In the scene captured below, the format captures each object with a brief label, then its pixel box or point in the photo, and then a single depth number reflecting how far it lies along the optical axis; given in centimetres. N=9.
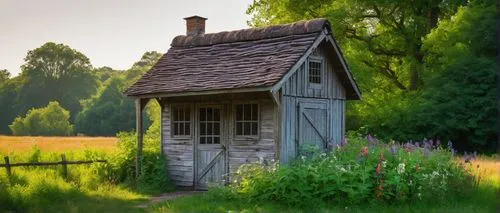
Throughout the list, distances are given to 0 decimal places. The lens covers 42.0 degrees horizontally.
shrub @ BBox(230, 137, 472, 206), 1458
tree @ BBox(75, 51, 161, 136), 7000
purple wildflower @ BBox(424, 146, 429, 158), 1620
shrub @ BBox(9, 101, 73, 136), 6325
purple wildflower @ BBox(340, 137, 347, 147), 1845
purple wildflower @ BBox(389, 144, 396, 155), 1588
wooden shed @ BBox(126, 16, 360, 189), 1752
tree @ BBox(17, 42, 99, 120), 7119
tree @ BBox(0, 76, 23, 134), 7031
